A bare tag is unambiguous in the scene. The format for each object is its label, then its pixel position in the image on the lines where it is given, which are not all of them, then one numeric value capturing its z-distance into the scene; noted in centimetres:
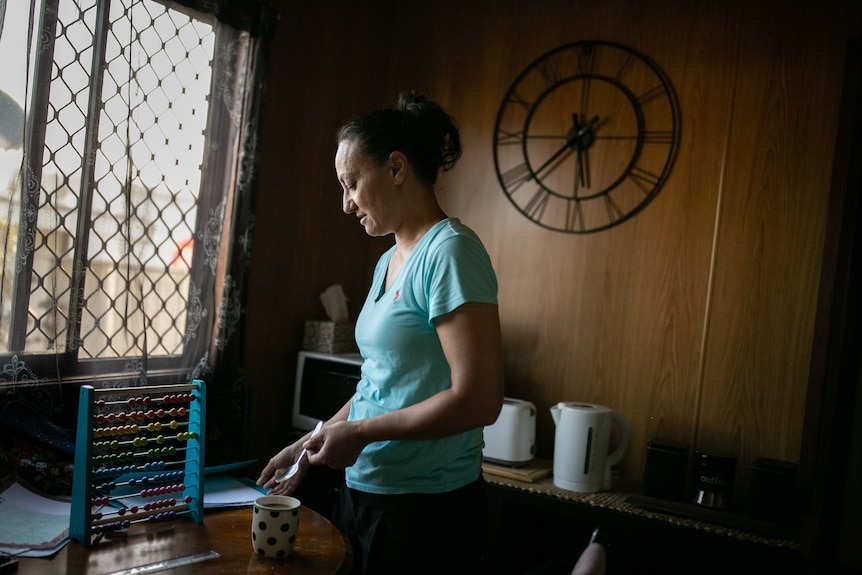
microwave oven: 264
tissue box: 284
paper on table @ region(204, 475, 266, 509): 143
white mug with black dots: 117
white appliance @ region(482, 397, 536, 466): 251
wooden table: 111
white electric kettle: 238
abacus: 118
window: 193
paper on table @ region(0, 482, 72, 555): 117
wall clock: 267
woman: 122
